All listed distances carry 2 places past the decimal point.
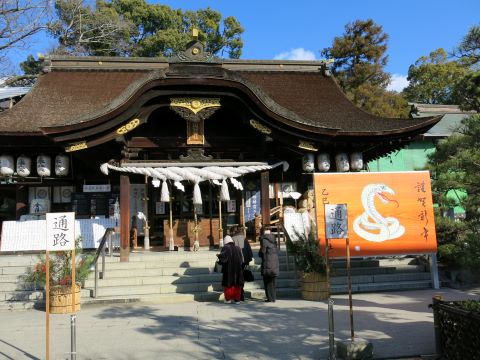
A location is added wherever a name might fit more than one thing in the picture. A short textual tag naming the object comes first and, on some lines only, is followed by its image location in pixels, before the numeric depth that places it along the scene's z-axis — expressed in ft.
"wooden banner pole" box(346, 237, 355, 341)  18.25
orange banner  33.12
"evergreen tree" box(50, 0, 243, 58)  99.14
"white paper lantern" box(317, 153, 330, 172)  44.34
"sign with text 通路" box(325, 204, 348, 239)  20.57
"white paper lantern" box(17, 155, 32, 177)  40.88
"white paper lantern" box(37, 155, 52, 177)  41.09
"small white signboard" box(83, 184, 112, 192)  46.32
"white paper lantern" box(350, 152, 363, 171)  45.15
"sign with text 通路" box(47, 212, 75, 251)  18.79
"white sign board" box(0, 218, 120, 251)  37.22
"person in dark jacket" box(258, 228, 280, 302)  29.12
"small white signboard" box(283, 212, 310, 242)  34.22
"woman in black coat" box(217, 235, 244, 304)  29.68
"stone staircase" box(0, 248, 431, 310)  31.01
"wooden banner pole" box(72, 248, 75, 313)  19.08
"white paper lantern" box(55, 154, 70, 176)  41.47
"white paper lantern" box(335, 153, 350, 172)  44.68
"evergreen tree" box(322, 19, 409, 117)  100.22
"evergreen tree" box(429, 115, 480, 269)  18.95
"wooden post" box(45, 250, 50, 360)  17.05
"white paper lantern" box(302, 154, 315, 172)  43.96
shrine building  38.37
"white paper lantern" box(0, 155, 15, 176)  40.73
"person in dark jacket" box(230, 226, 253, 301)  31.17
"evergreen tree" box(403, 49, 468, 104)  112.98
